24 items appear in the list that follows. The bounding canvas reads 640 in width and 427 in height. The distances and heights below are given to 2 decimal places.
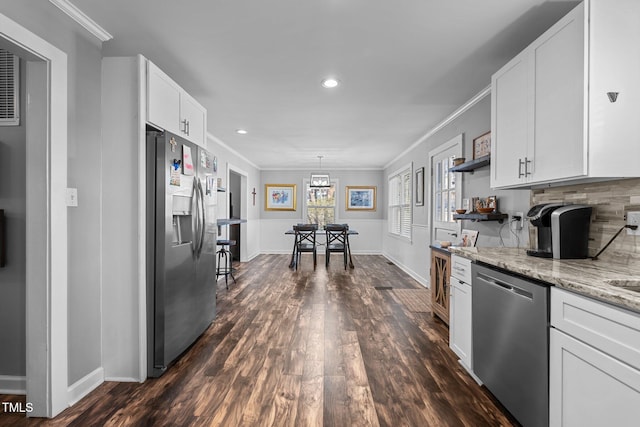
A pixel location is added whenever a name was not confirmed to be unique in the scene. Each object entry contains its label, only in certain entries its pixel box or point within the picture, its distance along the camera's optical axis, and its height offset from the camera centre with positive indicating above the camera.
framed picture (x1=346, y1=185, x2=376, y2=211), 8.32 +0.38
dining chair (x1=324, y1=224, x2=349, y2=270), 6.14 -0.51
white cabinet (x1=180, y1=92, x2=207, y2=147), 2.57 +0.84
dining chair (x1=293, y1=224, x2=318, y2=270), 6.16 -0.45
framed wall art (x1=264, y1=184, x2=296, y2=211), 8.31 +0.42
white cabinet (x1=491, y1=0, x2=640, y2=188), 1.52 +0.65
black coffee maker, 1.83 -0.12
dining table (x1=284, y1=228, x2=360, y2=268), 6.21 -1.03
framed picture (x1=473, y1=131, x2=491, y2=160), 2.96 +0.69
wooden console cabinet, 3.00 -0.76
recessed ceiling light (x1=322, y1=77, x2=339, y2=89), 2.75 +1.21
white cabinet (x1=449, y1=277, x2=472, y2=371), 2.13 -0.83
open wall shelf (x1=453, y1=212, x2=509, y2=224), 2.71 -0.04
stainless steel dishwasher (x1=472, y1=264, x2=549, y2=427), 1.40 -0.70
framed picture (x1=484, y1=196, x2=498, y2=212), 2.90 +0.09
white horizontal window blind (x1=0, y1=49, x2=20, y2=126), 1.88 +0.76
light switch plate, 1.81 +0.08
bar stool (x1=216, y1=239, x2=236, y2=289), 4.44 -0.70
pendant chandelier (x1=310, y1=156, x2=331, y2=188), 6.50 +0.68
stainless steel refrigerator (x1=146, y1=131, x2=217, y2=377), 2.14 -0.27
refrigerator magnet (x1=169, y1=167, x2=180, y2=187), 2.22 +0.25
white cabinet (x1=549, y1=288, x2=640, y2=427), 1.02 -0.57
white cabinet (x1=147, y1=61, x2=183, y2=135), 2.10 +0.83
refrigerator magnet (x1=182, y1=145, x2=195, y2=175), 2.38 +0.40
